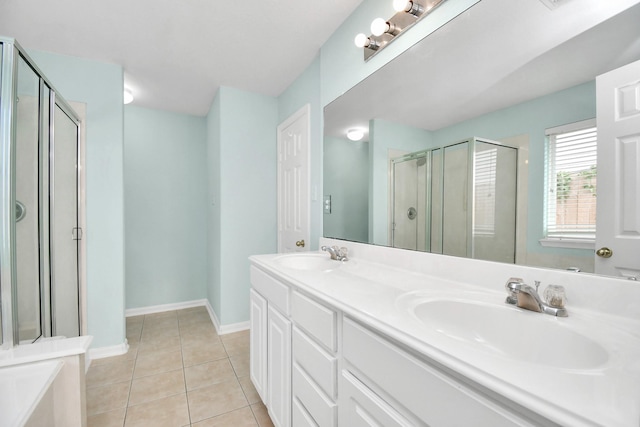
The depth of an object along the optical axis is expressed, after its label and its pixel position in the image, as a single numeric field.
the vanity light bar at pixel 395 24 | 1.23
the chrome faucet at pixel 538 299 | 0.75
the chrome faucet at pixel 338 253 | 1.68
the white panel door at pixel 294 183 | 2.35
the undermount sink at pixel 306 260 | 1.72
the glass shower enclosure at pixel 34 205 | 1.09
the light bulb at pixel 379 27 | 1.36
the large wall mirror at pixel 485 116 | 0.81
